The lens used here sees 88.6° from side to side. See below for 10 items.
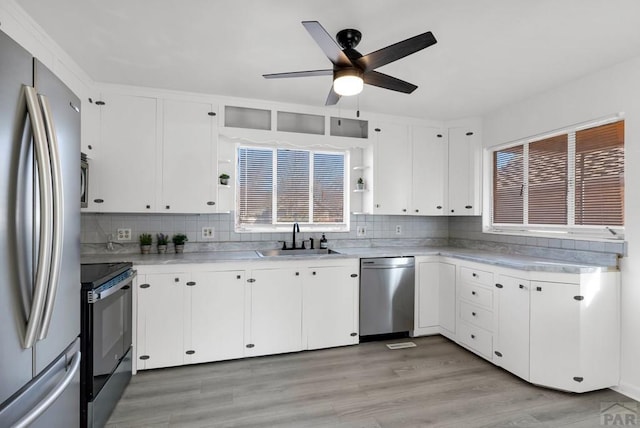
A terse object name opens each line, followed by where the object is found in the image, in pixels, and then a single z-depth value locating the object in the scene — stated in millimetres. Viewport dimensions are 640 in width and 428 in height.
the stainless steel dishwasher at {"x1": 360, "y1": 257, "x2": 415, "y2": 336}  3355
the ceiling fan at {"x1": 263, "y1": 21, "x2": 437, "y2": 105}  1679
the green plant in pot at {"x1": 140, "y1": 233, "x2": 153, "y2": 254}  3168
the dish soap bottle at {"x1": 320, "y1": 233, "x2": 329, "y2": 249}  3764
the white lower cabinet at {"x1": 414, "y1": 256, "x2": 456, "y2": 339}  3521
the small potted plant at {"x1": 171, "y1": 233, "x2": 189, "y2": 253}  3274
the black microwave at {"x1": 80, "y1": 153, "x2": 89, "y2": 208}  2641
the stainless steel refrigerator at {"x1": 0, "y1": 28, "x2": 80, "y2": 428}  932
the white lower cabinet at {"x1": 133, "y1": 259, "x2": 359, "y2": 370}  2758
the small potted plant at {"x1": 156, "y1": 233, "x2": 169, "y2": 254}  3227
